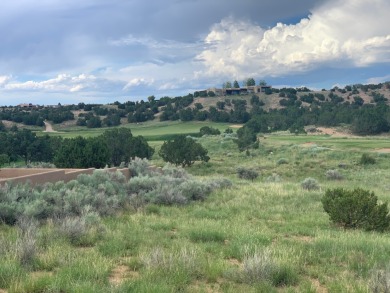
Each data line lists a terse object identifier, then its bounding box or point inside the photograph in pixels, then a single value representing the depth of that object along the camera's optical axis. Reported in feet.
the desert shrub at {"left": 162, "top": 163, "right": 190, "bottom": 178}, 70.38
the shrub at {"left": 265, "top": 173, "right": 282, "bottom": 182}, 95.39
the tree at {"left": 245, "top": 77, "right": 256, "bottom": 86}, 611.14
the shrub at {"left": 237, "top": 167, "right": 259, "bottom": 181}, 109.29
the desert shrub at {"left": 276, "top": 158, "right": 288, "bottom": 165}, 145.28
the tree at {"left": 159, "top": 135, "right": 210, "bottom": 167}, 147.43
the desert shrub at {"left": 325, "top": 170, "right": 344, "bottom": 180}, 111.55
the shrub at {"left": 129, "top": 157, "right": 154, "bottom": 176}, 63.82
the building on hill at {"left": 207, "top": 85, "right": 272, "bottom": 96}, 544.21
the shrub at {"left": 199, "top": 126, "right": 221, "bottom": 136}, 268.00
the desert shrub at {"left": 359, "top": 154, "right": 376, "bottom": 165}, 137.39
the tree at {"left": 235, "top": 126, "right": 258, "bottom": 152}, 185.26
